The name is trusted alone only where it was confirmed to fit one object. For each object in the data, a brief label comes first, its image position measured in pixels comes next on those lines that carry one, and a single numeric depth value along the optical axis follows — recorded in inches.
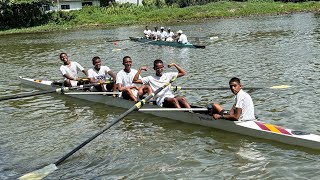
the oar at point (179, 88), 501.0
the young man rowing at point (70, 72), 626.0
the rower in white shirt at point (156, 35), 1334.0
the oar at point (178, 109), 440.6
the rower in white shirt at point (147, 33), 1420.9
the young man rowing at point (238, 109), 387.9
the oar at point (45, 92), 490.3
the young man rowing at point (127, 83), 523.8
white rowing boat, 366.0
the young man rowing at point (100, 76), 583.2
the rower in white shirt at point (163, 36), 1310.3
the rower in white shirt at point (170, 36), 1279.9
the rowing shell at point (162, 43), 1138.9
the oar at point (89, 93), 563.5
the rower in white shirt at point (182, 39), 1155.5
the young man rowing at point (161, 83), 468.1
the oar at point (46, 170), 331.0
